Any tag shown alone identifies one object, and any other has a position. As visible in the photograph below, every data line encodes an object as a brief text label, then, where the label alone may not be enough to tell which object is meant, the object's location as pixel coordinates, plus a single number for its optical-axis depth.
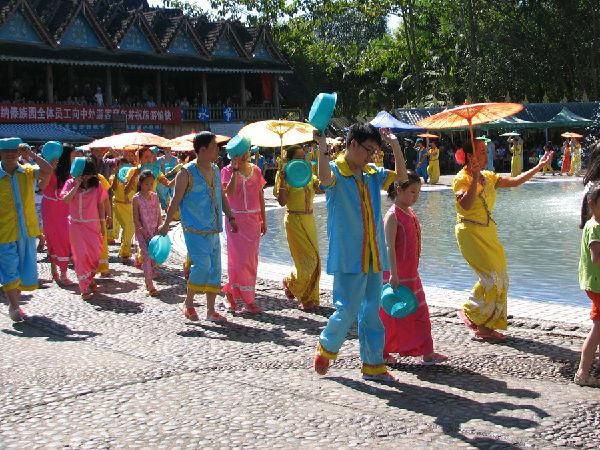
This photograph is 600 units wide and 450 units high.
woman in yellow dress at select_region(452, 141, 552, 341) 7.18
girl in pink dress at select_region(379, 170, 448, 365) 6.61
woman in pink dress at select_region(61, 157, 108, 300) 10.51
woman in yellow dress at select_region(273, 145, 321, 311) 9.06
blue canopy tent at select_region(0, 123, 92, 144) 30.47
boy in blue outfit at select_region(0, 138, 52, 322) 8.73
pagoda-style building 33.28
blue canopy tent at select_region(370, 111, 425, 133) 28.86
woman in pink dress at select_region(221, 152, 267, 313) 8.98
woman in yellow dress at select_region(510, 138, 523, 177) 33.47
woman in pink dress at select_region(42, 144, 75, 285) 11.45
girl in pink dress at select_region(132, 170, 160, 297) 10.74
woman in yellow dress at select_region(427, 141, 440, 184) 31.91
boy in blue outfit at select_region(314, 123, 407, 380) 6.08
